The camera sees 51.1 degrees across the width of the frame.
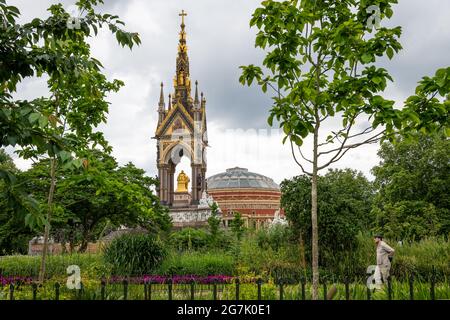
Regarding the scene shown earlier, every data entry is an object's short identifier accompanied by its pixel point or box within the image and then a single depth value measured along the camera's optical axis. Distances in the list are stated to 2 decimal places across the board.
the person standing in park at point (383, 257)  11.24
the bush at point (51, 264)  14.57
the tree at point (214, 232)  19.59
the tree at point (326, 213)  14.43
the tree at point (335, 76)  5.96
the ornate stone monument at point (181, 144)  39.69
